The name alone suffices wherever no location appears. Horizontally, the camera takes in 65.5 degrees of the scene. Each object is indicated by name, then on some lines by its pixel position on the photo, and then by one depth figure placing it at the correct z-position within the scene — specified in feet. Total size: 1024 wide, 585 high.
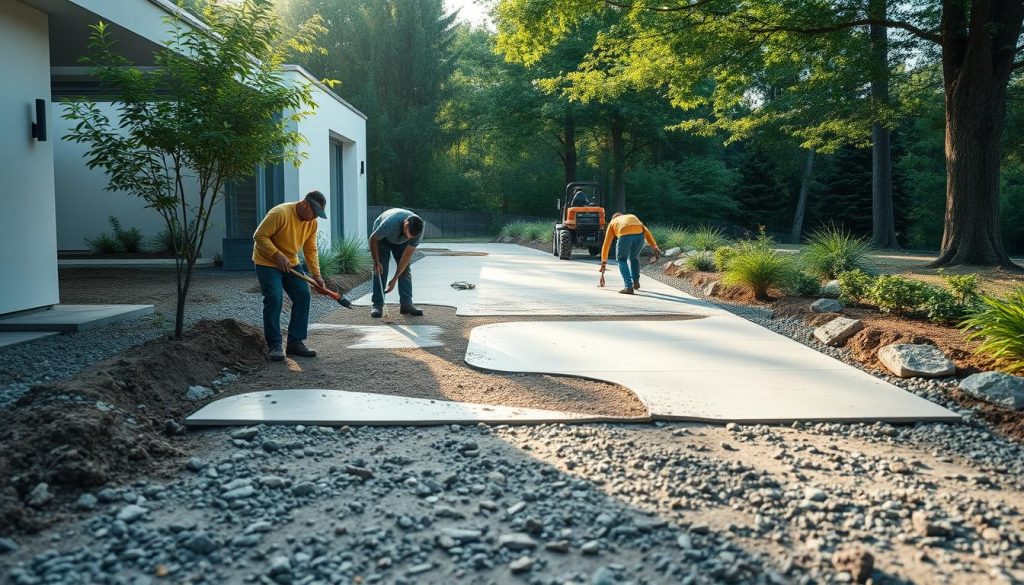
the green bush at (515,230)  107.45
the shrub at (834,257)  37.55
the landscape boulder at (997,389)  16.38
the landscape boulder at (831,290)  33.12
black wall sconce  27.40
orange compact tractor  63.46
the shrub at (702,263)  47.78
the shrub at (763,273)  35.83
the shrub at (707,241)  56.13
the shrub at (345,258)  43.57
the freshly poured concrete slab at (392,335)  24.26
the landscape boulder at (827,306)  28.99
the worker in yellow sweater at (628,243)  37.60
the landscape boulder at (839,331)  24.34
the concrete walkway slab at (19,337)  22.69
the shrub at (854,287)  30.27
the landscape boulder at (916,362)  19.33
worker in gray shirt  28.32
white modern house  26.17
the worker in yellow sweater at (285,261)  21.13
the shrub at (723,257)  43.68
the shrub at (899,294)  26.96
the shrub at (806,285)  33.94
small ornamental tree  20.74
